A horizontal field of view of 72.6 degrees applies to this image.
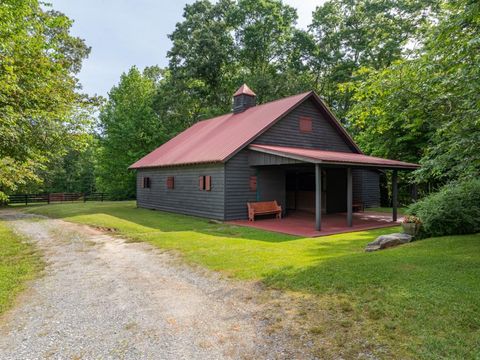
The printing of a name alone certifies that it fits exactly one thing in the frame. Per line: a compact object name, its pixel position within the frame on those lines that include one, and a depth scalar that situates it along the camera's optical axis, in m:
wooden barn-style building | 14.72
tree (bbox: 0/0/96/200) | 8.39
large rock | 8.02
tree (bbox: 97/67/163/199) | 31.66
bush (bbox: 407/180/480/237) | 8.92
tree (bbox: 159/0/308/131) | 32.91
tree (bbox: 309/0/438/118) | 26.83
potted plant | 9.05
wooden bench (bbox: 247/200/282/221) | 14.81
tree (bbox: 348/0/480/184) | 6.33
